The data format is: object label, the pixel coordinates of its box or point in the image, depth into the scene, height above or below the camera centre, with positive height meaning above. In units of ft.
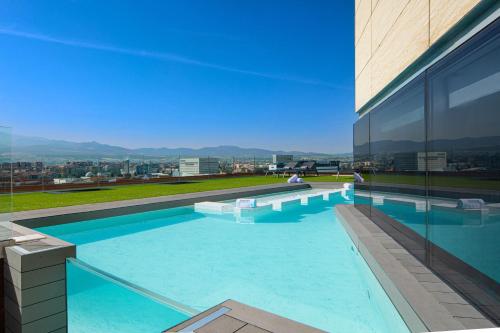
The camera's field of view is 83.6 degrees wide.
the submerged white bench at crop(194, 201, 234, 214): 26.00 -3.81
